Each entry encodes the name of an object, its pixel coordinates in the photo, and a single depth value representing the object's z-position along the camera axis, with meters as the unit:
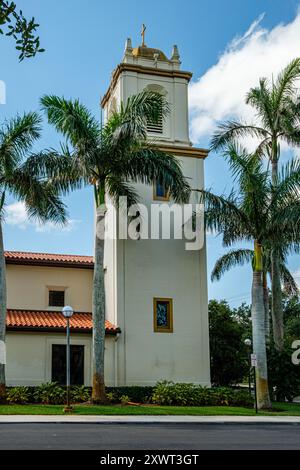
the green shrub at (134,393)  24.93
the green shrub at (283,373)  29.41
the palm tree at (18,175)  22.98
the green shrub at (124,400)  24.11
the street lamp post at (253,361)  23.51
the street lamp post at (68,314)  20.76
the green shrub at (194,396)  24.80
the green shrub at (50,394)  23.83
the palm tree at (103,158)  23.36
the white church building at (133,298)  26.98
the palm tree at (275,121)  30.59
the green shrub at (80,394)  24.23
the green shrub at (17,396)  23.00
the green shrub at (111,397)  24.02
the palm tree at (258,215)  24.77
